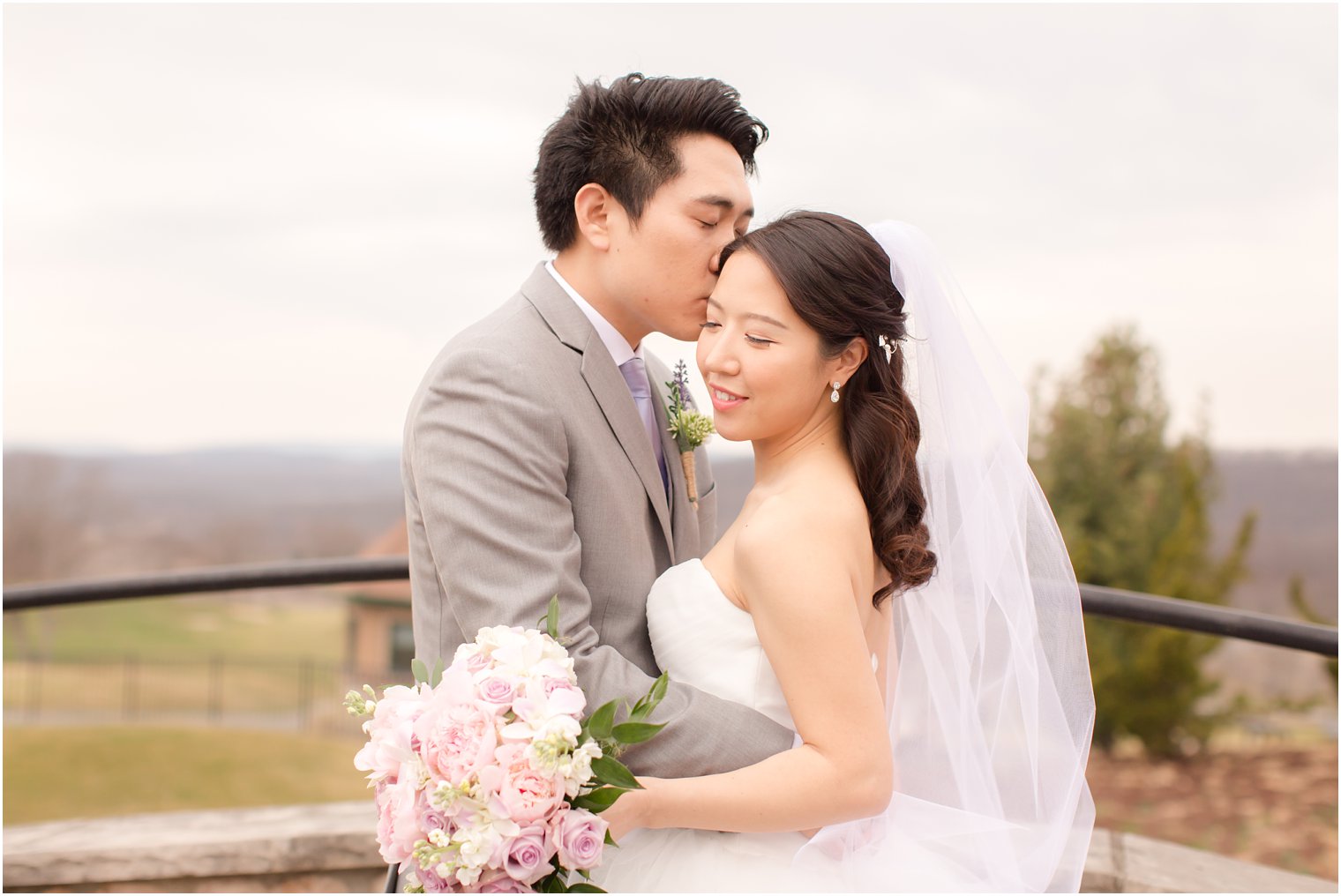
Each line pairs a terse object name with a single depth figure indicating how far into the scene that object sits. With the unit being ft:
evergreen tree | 43.32
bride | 6.82
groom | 6.89
